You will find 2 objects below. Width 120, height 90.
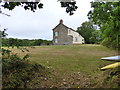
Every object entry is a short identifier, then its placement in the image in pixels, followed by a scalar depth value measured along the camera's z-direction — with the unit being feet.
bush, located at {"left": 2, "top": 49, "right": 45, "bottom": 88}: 7.31
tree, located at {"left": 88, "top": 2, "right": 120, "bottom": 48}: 17.14
